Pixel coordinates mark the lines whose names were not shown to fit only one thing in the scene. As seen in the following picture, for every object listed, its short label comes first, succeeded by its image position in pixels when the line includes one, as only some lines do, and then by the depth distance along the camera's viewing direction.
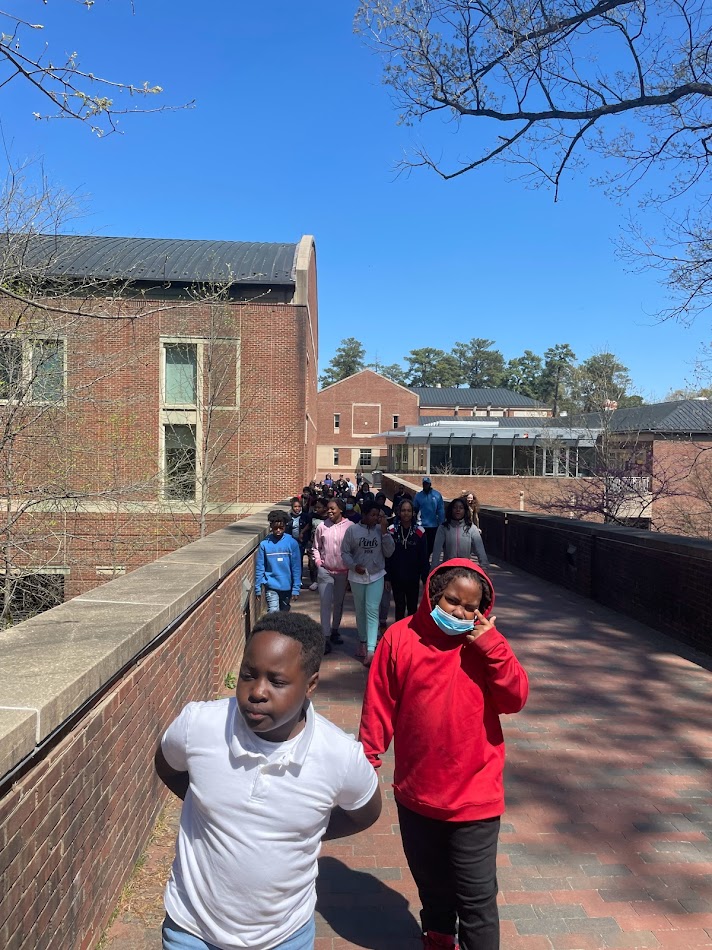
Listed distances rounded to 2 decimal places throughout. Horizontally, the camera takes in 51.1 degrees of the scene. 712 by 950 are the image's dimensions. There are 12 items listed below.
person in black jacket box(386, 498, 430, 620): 7.87
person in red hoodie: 2.70
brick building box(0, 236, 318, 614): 20.11
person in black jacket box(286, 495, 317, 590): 11.70
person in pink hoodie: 7.88
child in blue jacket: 7.56
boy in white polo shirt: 1.85
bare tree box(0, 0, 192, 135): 4.58
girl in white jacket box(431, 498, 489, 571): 8.70
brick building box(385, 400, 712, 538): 23.98
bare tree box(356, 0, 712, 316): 9.44
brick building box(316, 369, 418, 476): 74.00
